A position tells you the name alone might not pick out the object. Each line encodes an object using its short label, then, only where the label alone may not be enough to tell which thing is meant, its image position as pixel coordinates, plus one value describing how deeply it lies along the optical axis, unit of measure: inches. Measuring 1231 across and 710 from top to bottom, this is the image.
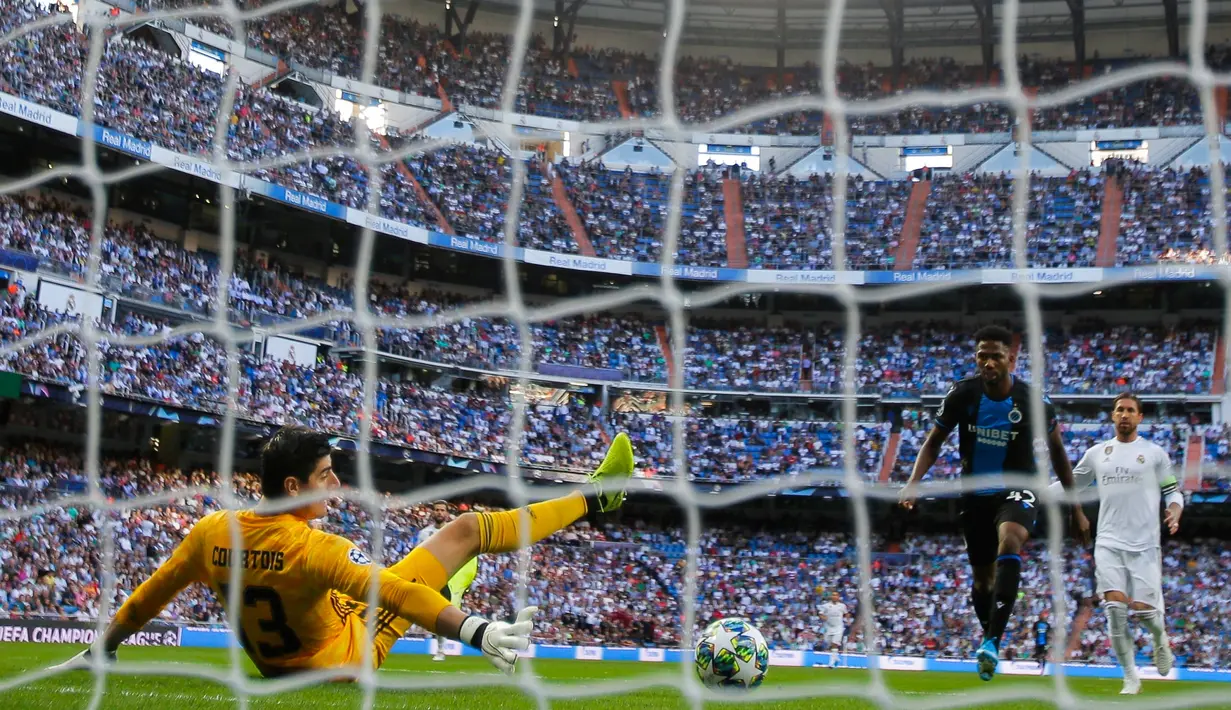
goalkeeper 164.2
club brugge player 226.2
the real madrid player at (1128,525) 267.9
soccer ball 265.7
